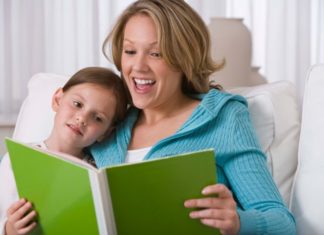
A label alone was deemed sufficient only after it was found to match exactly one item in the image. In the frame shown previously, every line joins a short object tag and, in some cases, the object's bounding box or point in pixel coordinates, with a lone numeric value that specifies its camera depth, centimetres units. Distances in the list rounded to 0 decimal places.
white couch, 181
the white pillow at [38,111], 210
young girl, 186
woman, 172
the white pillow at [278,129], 190
